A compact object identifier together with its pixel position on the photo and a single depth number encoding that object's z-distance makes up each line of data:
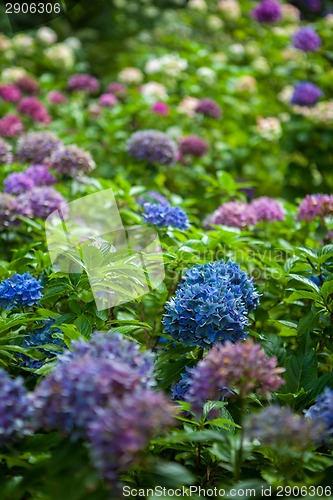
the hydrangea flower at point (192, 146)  3.81
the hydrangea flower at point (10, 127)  3.63
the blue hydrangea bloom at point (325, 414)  1.21
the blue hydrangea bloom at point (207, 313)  1.57
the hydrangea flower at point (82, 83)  4.60
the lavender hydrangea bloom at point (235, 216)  2.62
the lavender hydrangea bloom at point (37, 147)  3.02
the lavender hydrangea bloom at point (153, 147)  3.21
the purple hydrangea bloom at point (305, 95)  4.12
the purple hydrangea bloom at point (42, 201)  2.53
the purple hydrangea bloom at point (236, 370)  1.22
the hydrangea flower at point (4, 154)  2.96
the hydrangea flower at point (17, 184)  2.65
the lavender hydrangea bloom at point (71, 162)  2.76
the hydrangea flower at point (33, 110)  3.93
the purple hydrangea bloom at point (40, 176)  2.81
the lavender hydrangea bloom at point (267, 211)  2.65
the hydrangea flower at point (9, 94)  4.22
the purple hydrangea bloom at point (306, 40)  4.55
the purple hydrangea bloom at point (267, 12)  5.48
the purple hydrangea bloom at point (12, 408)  1.12
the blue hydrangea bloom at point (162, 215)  2.20
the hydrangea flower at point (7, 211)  2.38
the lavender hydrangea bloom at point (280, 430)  1.11
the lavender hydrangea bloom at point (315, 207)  2.36
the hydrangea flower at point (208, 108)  4.14
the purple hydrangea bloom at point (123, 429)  1.00
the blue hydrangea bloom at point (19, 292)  1.78
